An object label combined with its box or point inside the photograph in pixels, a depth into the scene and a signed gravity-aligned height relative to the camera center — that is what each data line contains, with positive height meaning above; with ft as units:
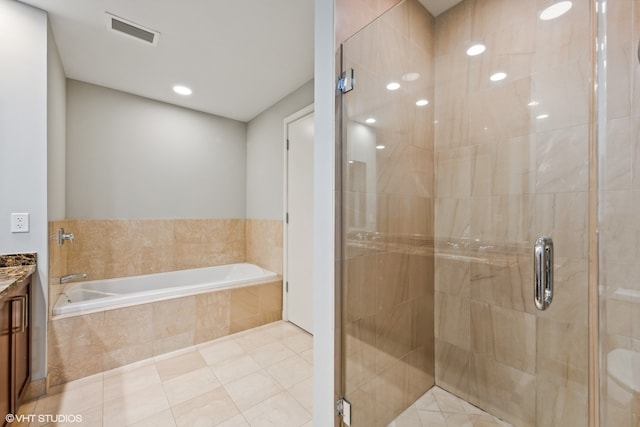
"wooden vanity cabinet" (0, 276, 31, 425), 3.79 -2.20
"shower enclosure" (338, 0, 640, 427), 3.46 +0.06
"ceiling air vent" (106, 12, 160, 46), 5.62 +4.13
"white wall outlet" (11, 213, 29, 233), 5.12 -0.22
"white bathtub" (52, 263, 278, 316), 6.38 -2.34
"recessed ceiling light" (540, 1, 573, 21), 3.91 +3.17
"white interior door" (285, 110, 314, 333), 8.36 -0.35
